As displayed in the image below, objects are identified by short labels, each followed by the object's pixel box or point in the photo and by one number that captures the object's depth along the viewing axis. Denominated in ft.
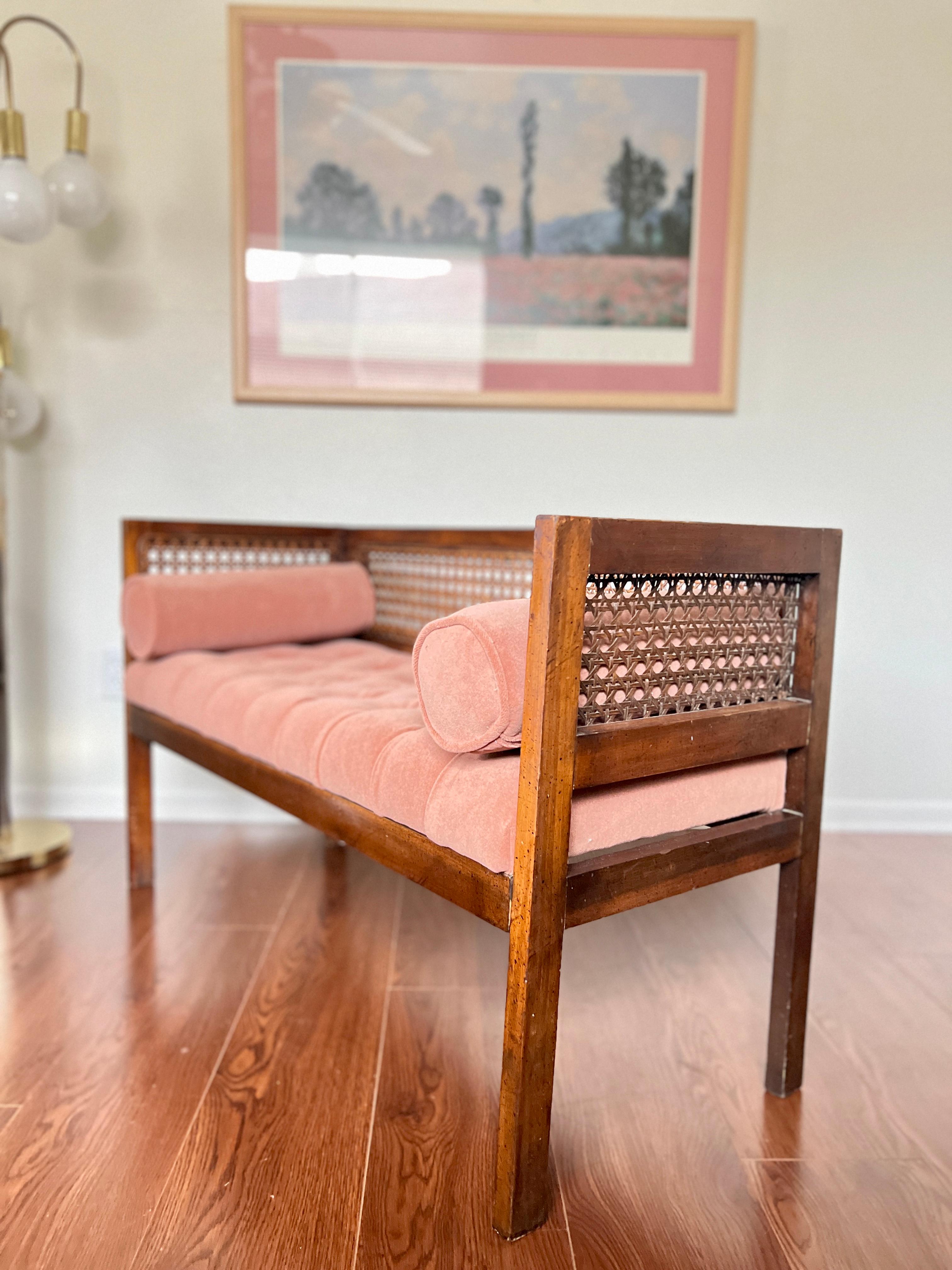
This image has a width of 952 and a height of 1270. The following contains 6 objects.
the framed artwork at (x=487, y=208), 6.65
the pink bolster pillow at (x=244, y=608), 5.41
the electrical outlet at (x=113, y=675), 7.23
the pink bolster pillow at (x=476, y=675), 2.94
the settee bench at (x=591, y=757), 2.85
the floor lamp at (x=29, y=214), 5.40
